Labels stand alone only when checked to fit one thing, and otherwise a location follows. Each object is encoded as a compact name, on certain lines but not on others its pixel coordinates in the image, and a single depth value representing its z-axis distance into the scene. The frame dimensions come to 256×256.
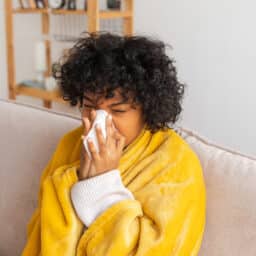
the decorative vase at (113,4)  2.25
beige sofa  0.92
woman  0.89
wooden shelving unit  2.08
